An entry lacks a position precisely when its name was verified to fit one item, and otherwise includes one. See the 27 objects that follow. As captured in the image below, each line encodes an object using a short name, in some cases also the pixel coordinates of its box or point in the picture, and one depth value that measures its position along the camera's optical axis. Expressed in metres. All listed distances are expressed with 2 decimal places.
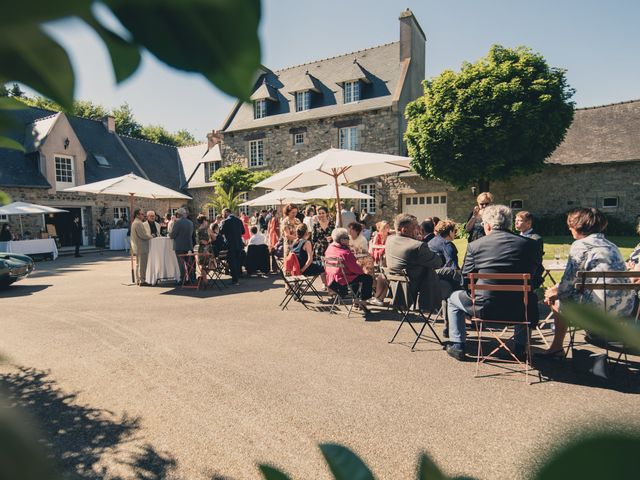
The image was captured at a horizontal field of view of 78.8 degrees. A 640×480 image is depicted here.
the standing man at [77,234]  16.58
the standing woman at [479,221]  6.12
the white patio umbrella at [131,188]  9.56
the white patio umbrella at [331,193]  10.92
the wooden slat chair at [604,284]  3.56
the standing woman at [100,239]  20.45
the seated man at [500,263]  3.88
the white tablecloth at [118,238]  19.47
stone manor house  18.48
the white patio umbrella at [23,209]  14.61
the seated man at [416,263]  4.72
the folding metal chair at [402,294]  4.88
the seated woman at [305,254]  7.05
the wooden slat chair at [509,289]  3.74
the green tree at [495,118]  16.62
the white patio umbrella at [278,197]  12.96
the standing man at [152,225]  10.29
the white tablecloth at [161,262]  9.14
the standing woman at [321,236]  8.41
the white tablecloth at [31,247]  14.35
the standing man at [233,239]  8.87
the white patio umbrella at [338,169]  7.37
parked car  8.89
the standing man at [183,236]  8.80
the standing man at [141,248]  9.12
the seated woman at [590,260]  3.81
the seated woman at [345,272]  5.79
